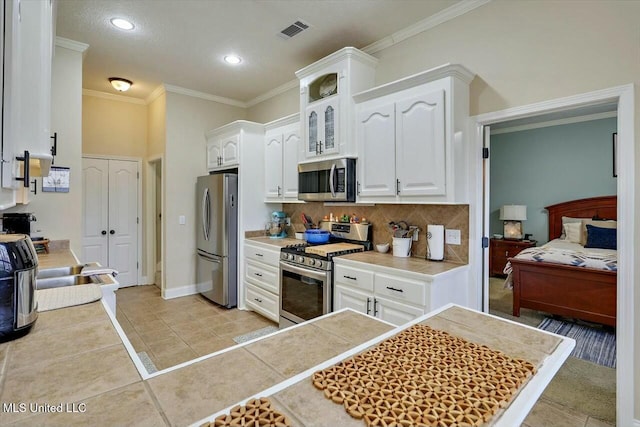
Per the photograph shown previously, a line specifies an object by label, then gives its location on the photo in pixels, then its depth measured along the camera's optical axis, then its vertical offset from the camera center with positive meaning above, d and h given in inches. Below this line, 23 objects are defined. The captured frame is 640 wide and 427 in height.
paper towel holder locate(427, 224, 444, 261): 110.1 -10.5
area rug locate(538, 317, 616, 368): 115.0 -51.3
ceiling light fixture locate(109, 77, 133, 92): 167.9 +66.5
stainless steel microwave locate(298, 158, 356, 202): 123.3 +12.3
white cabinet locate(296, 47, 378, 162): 122.3 +44.3
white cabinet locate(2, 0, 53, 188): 34.0 +16.9
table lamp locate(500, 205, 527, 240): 224.8 -5.4
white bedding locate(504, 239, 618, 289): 139.3 -21.1
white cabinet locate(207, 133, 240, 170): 170.7 +33.0
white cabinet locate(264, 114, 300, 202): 156.7 +26.5
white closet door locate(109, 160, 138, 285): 200.7 -5.0
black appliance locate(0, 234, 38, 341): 40.1 -9.8
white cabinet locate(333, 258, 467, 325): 92.1 -24.4
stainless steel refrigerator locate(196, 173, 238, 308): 164.2 -12.6
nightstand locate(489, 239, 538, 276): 222.5 -27.6
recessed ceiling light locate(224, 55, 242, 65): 145.1 +68.7
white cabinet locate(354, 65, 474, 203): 96.5 +23.6
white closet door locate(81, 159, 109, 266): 191.0 +0.6
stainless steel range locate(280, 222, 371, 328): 117.7 -23.5
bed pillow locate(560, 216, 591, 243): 205.6 -6.1
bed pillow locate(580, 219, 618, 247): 189.0 -7.6
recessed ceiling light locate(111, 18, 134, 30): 116.3 +68.3
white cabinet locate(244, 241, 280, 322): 144.3 -32.4
